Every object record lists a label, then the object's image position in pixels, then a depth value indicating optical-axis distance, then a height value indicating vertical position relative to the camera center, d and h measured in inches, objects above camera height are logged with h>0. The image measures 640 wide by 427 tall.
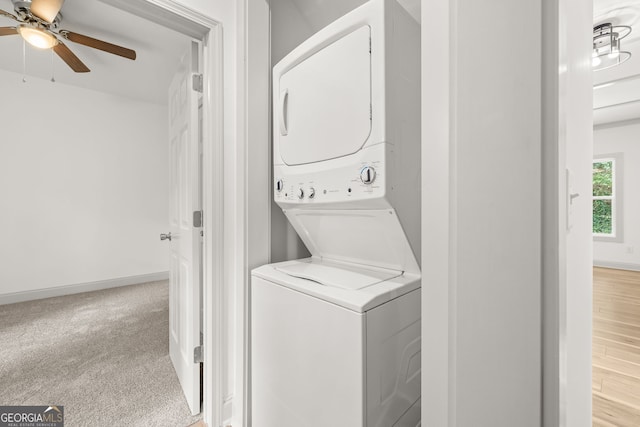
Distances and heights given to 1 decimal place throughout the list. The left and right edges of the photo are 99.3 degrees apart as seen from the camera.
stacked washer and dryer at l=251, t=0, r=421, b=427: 33.6 -3.7
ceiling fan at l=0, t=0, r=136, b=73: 72.1 +54.6
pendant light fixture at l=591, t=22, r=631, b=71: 89.2 +59.2
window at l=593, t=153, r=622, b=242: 197.3 +9.3
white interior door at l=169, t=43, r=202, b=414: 59.6 -4.6
